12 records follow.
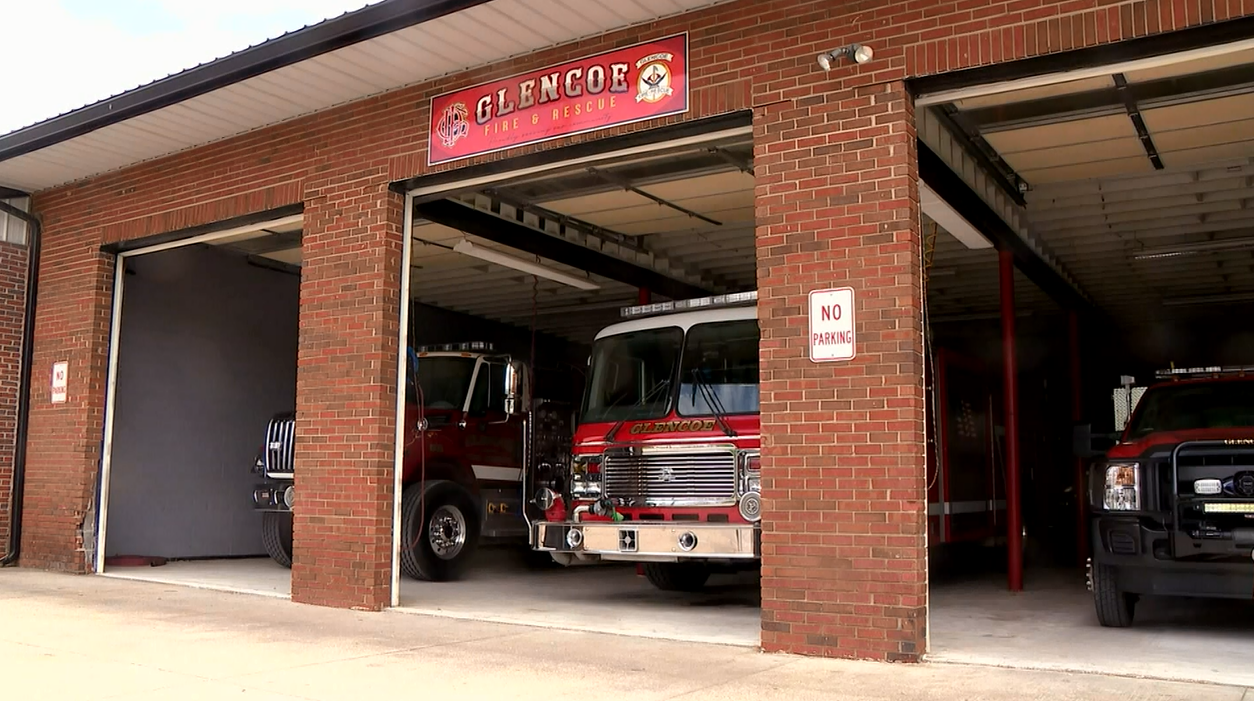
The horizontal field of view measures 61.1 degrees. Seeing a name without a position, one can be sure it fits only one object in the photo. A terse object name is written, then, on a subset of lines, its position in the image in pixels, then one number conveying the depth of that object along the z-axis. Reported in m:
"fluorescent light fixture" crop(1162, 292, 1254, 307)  15.80
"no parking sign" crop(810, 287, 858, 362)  6.59
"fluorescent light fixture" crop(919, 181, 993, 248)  9.02
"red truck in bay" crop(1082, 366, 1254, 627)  6.76
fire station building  6.53
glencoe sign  7.59
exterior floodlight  6.65
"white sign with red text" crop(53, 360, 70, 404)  11.89
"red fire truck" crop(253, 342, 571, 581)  10.84
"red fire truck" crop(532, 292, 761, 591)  8.20
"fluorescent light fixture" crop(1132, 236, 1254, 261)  12.44
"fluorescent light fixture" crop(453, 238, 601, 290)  11.39
